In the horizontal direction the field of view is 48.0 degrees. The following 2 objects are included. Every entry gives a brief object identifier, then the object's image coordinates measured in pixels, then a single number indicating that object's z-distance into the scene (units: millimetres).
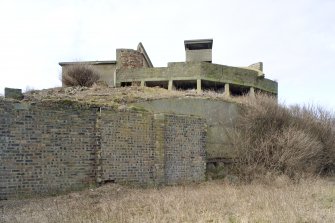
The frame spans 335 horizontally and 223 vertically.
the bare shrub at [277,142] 14656
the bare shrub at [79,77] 21766
